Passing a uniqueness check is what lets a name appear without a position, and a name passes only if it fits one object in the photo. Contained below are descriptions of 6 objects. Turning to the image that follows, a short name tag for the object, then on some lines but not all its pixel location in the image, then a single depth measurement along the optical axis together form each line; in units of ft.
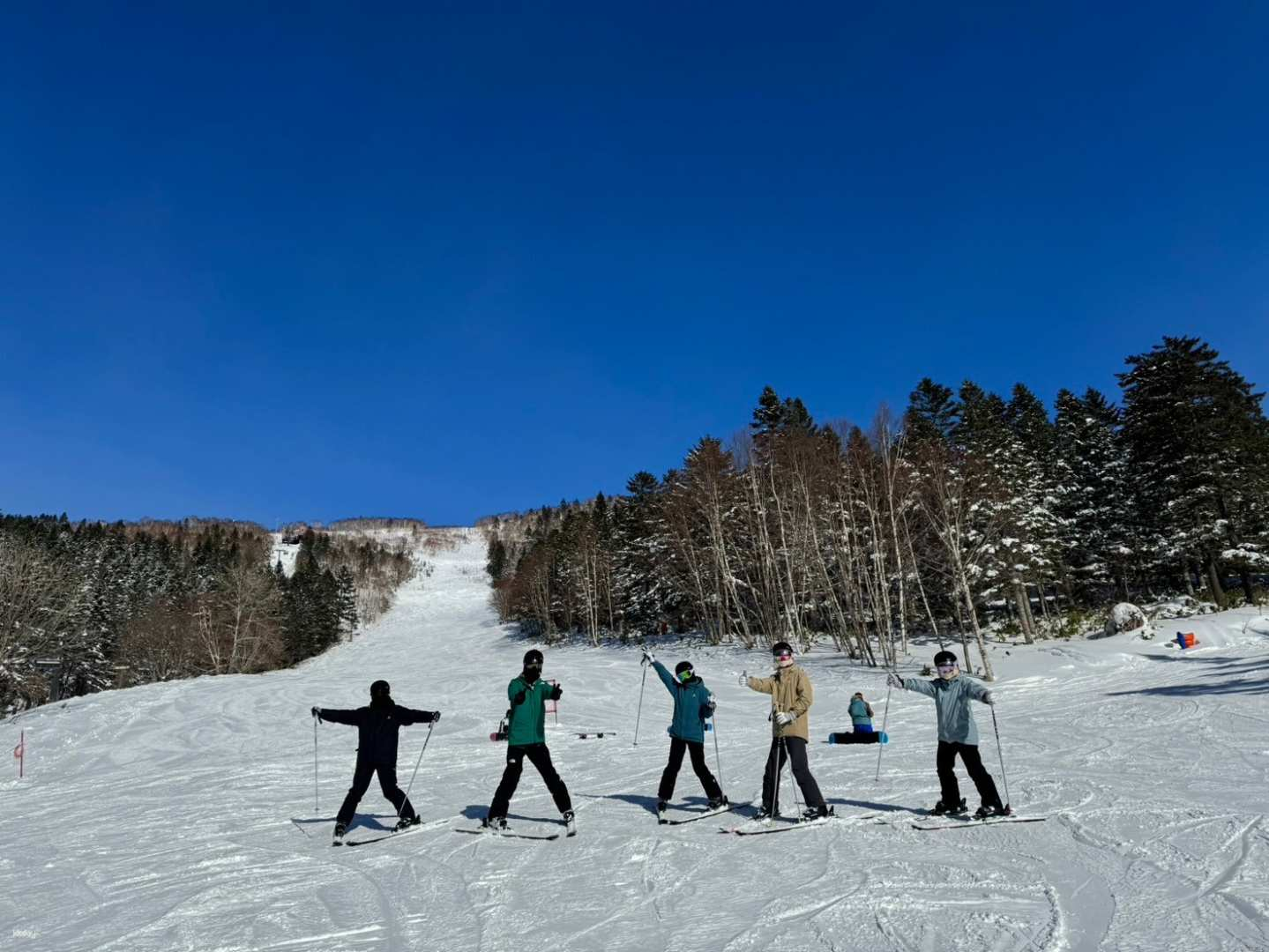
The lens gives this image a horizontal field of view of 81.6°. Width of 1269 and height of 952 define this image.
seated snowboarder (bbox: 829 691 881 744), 48.47
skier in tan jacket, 25.91
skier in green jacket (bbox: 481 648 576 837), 26.61
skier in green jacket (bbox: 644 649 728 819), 28.27
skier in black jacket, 28.04
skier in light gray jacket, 24.77
